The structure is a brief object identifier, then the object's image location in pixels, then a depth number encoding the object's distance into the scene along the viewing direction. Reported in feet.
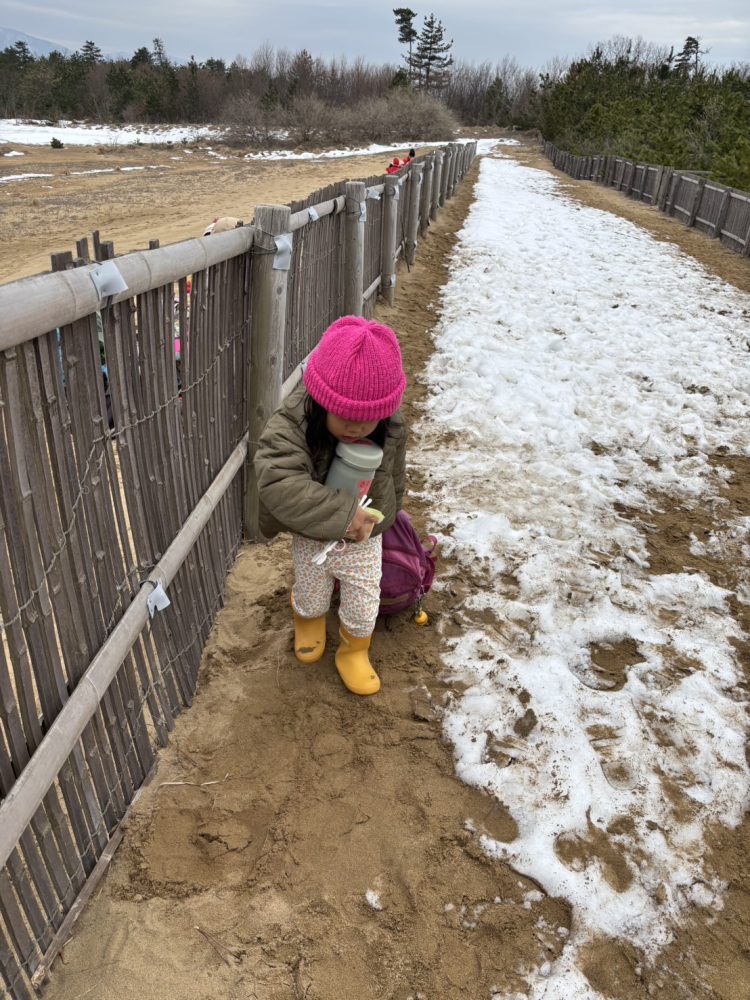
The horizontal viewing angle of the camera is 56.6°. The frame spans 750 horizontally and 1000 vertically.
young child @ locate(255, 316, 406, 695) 6.49
